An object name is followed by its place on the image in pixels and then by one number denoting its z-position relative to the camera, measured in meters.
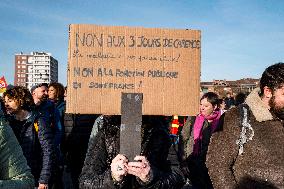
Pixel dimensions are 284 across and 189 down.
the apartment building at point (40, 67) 196.88
